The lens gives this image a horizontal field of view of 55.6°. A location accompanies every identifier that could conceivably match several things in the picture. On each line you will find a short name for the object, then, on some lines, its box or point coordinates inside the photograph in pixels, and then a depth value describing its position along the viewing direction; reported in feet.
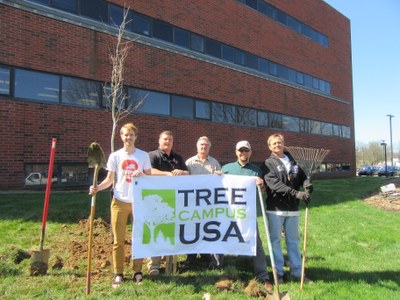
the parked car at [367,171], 183.22
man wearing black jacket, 17.03
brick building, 36.24
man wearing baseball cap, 16.74
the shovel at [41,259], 16.78
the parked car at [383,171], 160.76
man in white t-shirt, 16.22
